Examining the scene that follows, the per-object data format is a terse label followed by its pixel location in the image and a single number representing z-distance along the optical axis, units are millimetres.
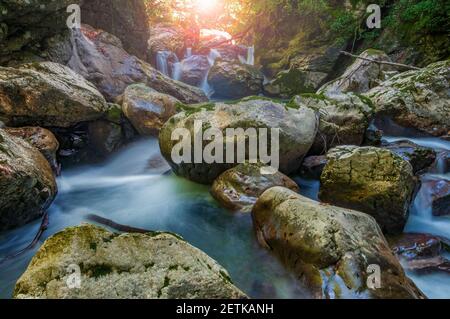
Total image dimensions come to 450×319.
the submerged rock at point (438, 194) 4547
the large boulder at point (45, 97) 5754
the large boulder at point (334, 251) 2510
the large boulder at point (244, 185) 4516
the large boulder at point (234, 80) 13719
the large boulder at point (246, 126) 4941
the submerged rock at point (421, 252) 3406
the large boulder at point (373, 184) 3861
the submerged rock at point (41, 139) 5492
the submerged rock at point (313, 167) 5547
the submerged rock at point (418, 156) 5309
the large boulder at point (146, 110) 7727
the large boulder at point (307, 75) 13406
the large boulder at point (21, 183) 3771
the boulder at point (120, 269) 1917
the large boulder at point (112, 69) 9445
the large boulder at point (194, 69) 14852
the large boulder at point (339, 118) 6020
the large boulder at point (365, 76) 9008
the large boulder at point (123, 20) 11312
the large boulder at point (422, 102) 6742
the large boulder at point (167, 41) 16867
